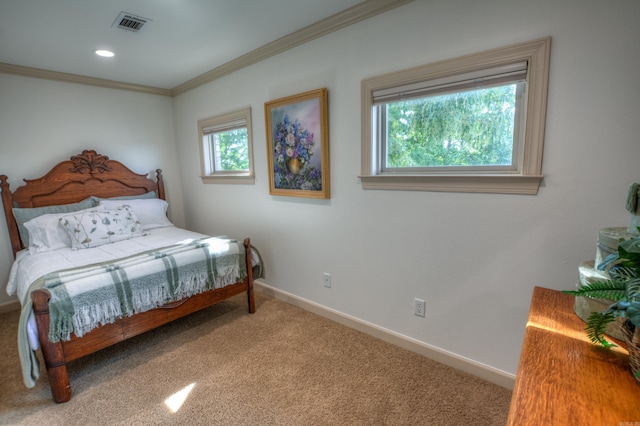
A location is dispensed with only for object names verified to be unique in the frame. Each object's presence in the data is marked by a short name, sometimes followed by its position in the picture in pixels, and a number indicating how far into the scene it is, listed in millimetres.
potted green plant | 751
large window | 1539
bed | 1742
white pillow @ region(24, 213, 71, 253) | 2693
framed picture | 2383
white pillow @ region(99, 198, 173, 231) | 3282
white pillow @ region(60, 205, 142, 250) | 2705
